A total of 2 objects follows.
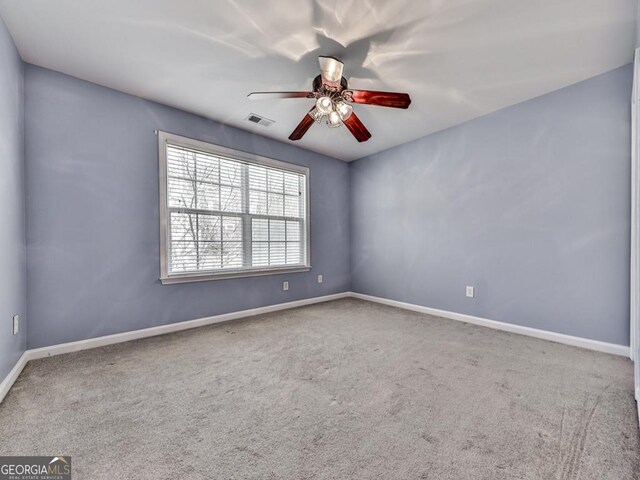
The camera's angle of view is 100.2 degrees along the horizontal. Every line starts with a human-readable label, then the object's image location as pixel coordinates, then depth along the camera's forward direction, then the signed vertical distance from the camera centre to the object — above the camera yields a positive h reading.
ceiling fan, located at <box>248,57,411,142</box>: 1.97 +1.10
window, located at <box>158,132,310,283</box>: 2.97 +0.31
